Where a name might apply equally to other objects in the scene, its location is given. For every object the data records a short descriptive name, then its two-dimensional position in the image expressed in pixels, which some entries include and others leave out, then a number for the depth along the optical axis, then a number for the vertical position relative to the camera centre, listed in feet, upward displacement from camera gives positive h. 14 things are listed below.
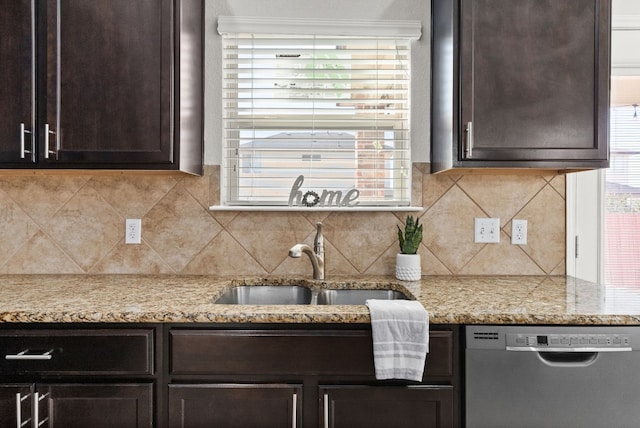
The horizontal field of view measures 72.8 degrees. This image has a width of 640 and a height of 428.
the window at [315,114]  6.78 +1.50
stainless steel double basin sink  6.25 -1.26
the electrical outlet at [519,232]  6.74 -0.34
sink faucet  6.18 -0.65
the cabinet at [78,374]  4.38 -1.70
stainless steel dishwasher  4.35 -1.73
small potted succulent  6.24 -0.66
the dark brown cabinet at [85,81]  5.42 +1.59
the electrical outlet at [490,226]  6.75 -0.26
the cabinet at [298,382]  4.41 -1.76
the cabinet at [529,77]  5.49 +1.70
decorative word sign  6.52 +0.17
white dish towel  4.27 -1.32
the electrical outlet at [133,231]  6.72 -0.36
